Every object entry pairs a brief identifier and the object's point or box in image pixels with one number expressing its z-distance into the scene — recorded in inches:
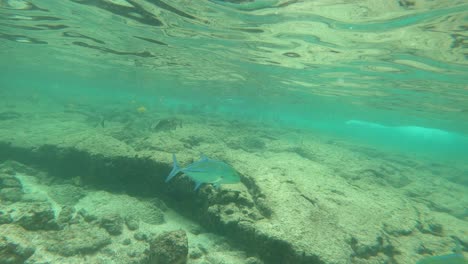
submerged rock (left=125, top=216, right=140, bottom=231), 278.8
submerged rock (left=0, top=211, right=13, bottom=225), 215.8
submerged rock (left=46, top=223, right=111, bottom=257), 220.2
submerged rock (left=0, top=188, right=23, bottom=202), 306.2
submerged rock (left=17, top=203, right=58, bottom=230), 225.0
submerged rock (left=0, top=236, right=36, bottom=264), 181.0
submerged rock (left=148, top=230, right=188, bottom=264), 197.0
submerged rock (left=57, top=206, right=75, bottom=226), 261.1
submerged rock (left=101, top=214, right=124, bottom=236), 265.3
